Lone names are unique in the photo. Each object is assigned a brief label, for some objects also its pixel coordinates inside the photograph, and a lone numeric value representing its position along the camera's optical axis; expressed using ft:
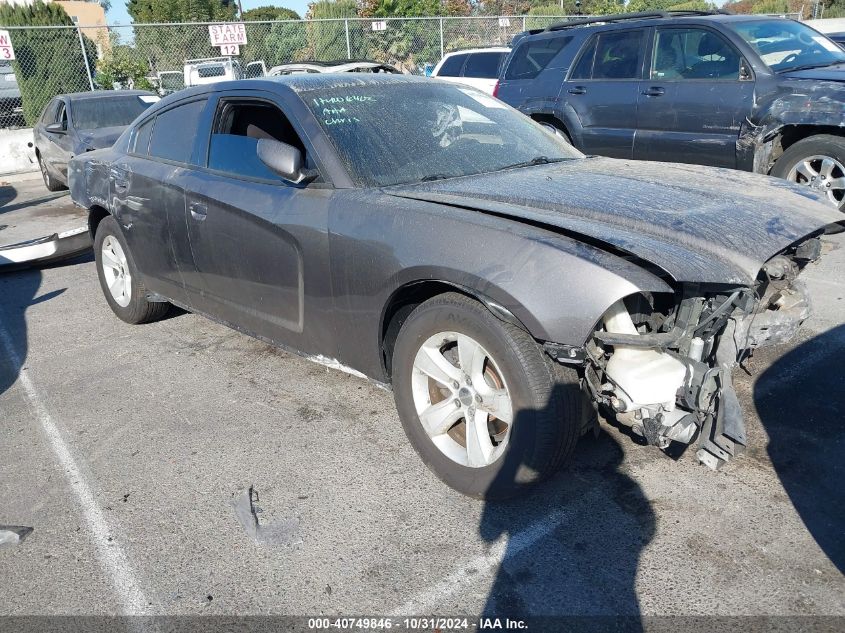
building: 191.42
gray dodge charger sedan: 8.39
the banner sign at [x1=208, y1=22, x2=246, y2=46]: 53.47
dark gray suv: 21.18
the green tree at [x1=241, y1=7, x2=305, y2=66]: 64.80
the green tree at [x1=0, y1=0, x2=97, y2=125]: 51.88
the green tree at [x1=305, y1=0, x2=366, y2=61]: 65.26
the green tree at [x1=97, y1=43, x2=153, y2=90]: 62.80
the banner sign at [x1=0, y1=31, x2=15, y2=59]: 48.32
